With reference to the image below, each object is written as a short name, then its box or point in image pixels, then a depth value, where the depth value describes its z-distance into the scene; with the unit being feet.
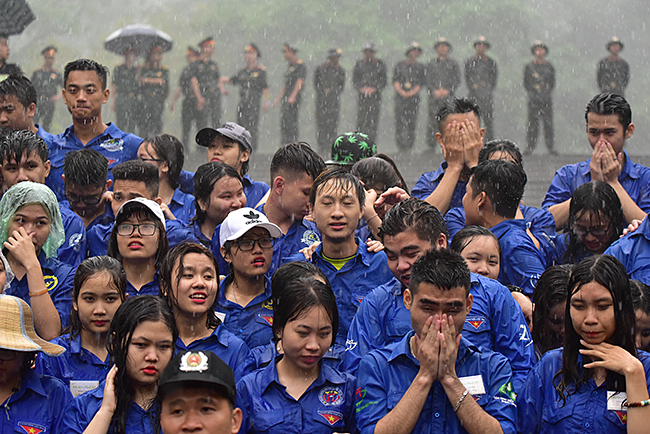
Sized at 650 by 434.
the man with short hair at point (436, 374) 11.91
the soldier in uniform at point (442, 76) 55.06
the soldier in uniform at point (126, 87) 52.75
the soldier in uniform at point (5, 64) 31.50
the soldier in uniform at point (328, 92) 54.29
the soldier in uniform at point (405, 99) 54.60
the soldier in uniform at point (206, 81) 54.13
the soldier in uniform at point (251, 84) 54.13
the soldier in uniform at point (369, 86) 54.65
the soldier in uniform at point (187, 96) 53.93
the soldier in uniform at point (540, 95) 54.70
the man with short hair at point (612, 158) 20.49
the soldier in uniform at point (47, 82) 53.16
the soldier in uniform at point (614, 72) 54.90
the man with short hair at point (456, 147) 20.83
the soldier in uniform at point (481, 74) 56.18
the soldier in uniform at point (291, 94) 55.21
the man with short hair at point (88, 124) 22.94
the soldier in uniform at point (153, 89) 52.94
